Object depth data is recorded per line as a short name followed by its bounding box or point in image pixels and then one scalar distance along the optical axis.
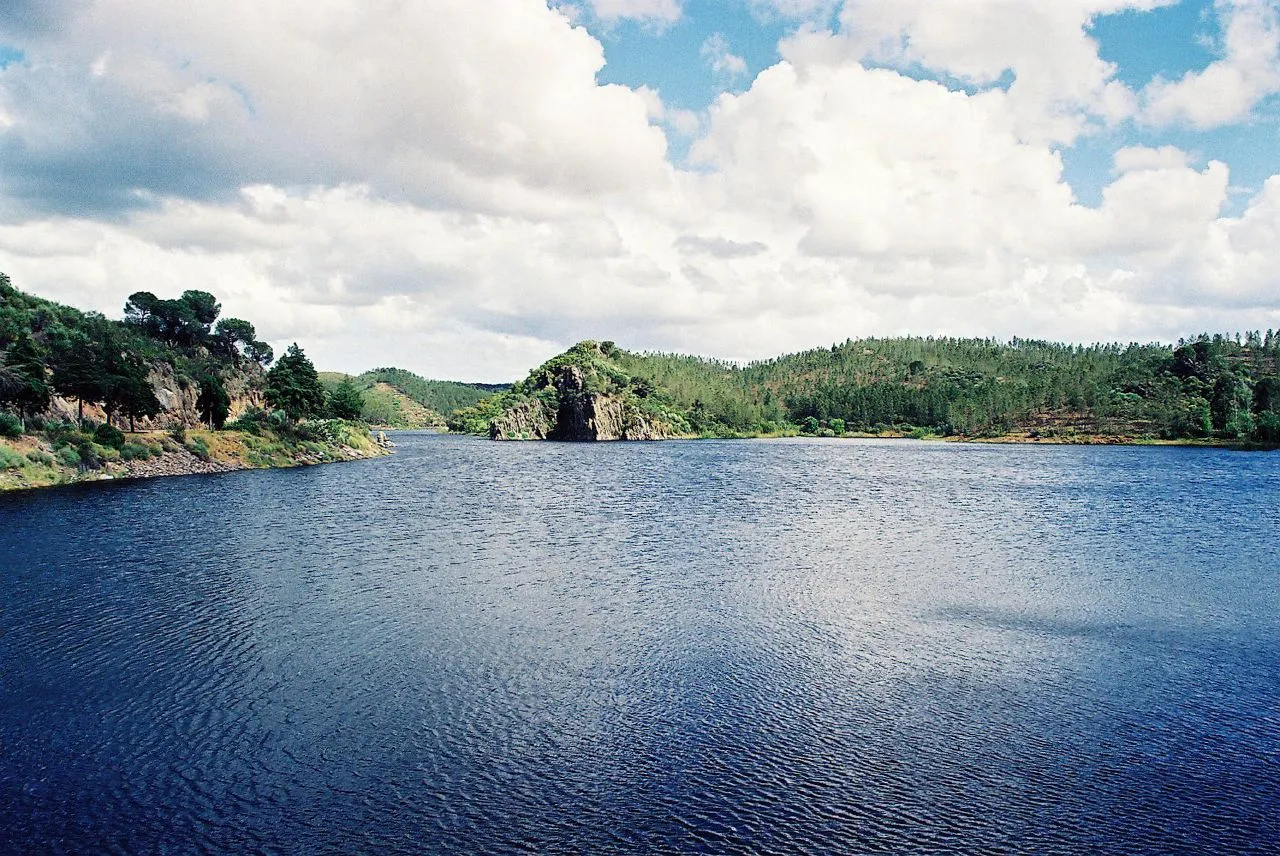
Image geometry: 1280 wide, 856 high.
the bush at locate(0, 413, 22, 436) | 77.12
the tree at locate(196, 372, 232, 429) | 116.31
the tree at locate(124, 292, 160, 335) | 163.12
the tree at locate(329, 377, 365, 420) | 167.50
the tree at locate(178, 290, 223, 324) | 172.88
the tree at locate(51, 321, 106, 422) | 89.69
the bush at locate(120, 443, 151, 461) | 89.06
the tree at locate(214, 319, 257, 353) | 185.50
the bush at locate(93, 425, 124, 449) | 87.94
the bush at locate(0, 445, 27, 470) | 72.31
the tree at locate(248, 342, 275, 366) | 195.75
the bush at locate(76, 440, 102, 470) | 82.64
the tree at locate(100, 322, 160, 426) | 93.88
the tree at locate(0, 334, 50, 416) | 80.88
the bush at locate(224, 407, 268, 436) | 118.94
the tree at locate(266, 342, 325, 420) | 129.00
